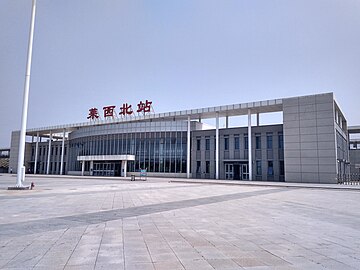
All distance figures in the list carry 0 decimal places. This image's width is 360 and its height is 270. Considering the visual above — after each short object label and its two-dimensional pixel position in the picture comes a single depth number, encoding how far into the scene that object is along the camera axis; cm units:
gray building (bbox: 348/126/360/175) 5094
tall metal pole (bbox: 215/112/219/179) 4038
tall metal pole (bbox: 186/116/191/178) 4303
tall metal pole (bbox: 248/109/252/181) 3784
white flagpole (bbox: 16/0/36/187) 1911
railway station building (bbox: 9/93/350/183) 3219
